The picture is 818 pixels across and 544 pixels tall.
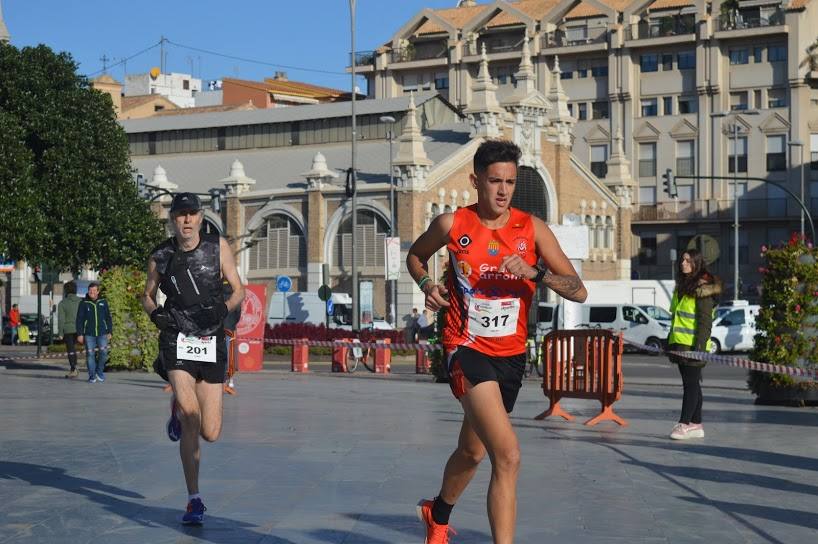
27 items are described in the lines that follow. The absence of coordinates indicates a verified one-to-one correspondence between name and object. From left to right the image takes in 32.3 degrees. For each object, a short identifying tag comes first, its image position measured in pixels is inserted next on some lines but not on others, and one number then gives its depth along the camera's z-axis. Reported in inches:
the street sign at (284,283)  2111.1
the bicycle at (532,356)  1187.3
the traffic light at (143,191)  2691.2
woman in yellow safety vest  545.6
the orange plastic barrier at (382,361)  1310.3
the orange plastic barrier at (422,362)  1256.2
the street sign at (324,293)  2007.9
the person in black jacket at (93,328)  964.6
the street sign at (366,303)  2055.9
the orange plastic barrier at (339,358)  1299.2
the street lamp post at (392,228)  2343.8
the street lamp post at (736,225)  2410.2
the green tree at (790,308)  717.9
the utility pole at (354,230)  2028.8
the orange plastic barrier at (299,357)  1317.7
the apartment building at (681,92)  3147.1
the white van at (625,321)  1924.2
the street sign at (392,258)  1948.8
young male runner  261.1
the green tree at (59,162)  1438.2
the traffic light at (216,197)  2318.2
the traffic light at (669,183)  2017.7
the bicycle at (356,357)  1368.1
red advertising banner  1165.7
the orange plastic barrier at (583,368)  637.9
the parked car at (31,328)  2372.0
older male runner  340.8
